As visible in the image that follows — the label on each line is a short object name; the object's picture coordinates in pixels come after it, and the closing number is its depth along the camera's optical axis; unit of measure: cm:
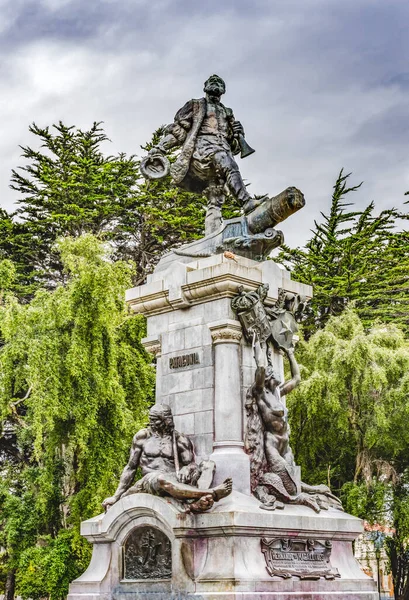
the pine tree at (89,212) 2847
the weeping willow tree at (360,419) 2133
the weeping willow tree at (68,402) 1905
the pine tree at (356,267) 2647
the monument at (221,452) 915
